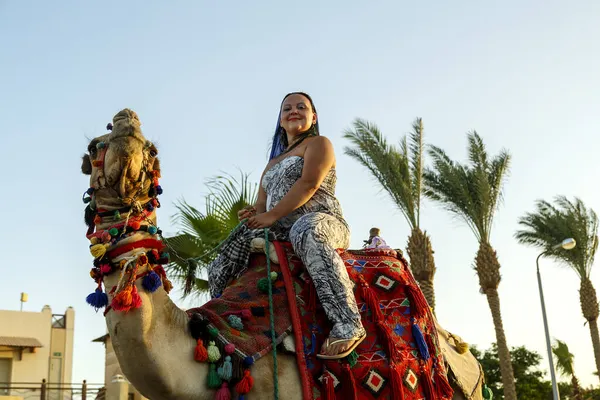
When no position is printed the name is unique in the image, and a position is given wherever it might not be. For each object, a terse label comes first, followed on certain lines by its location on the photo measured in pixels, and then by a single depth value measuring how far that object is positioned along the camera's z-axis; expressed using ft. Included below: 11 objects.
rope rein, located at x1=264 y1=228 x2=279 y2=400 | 14.25
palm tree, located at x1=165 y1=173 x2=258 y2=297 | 43.42
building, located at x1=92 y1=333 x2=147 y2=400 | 49.45
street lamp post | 74.23
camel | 13.15
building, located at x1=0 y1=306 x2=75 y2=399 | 120.67
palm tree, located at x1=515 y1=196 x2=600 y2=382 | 92.48
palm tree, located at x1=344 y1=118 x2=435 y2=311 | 69.62
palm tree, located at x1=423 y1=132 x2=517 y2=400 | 77.30
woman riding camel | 15.26
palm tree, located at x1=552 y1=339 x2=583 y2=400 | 122.74
